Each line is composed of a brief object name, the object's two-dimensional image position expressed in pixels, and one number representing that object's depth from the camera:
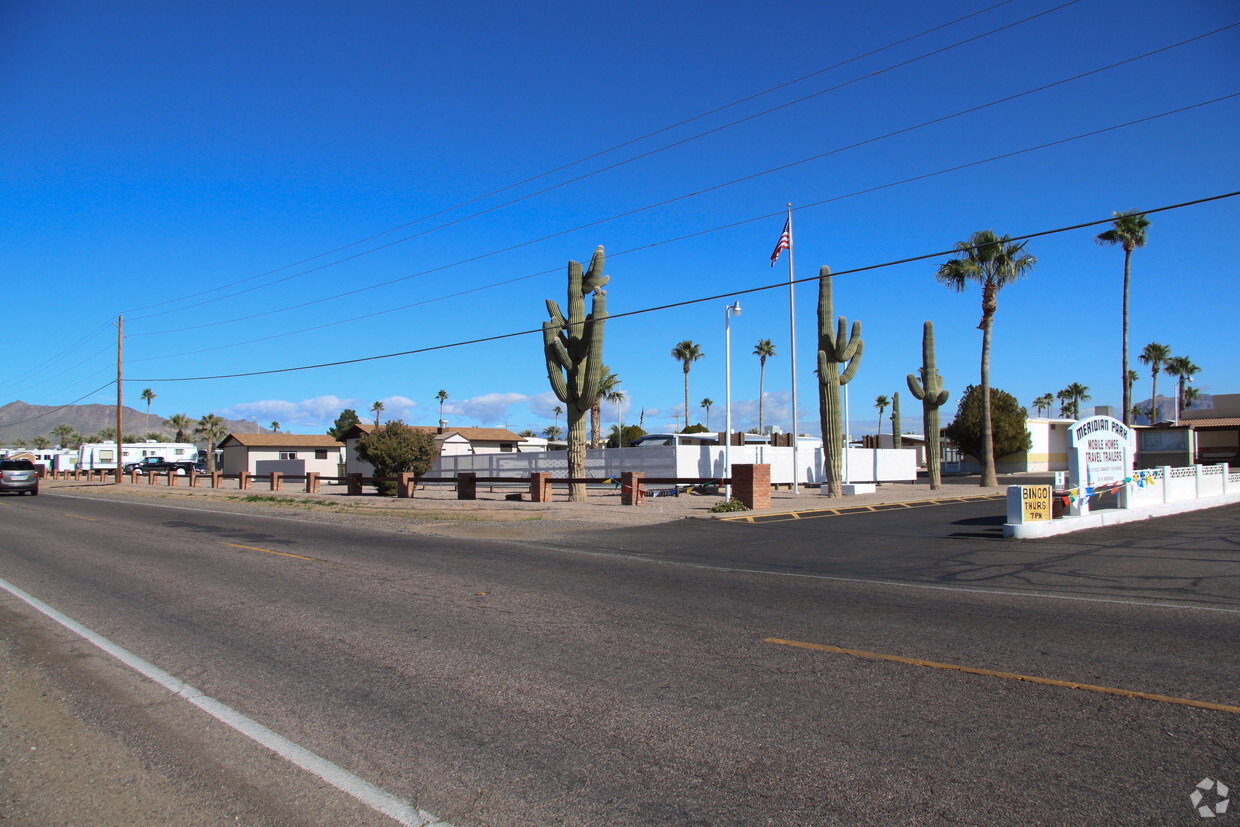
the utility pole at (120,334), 48.73
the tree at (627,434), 78.28
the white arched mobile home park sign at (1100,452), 16.30
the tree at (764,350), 83.16
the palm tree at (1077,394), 102.50
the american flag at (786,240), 27.66
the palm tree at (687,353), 84.75
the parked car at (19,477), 34.72
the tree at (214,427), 83.62
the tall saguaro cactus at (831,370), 28.83
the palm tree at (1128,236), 40.50
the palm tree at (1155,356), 77.12
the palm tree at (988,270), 34.88
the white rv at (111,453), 70.38
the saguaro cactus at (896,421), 56.39
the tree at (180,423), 108.31
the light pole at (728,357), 24.60
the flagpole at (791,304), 27.97
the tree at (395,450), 30.89
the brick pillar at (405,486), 29.55
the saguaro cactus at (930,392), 34.03
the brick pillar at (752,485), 21.98
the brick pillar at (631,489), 24.19
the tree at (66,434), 144.02
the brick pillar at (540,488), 25.33
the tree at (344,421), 92.94
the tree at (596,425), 46.93
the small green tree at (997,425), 54.78
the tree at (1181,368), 78.50
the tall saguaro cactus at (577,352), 25.93
